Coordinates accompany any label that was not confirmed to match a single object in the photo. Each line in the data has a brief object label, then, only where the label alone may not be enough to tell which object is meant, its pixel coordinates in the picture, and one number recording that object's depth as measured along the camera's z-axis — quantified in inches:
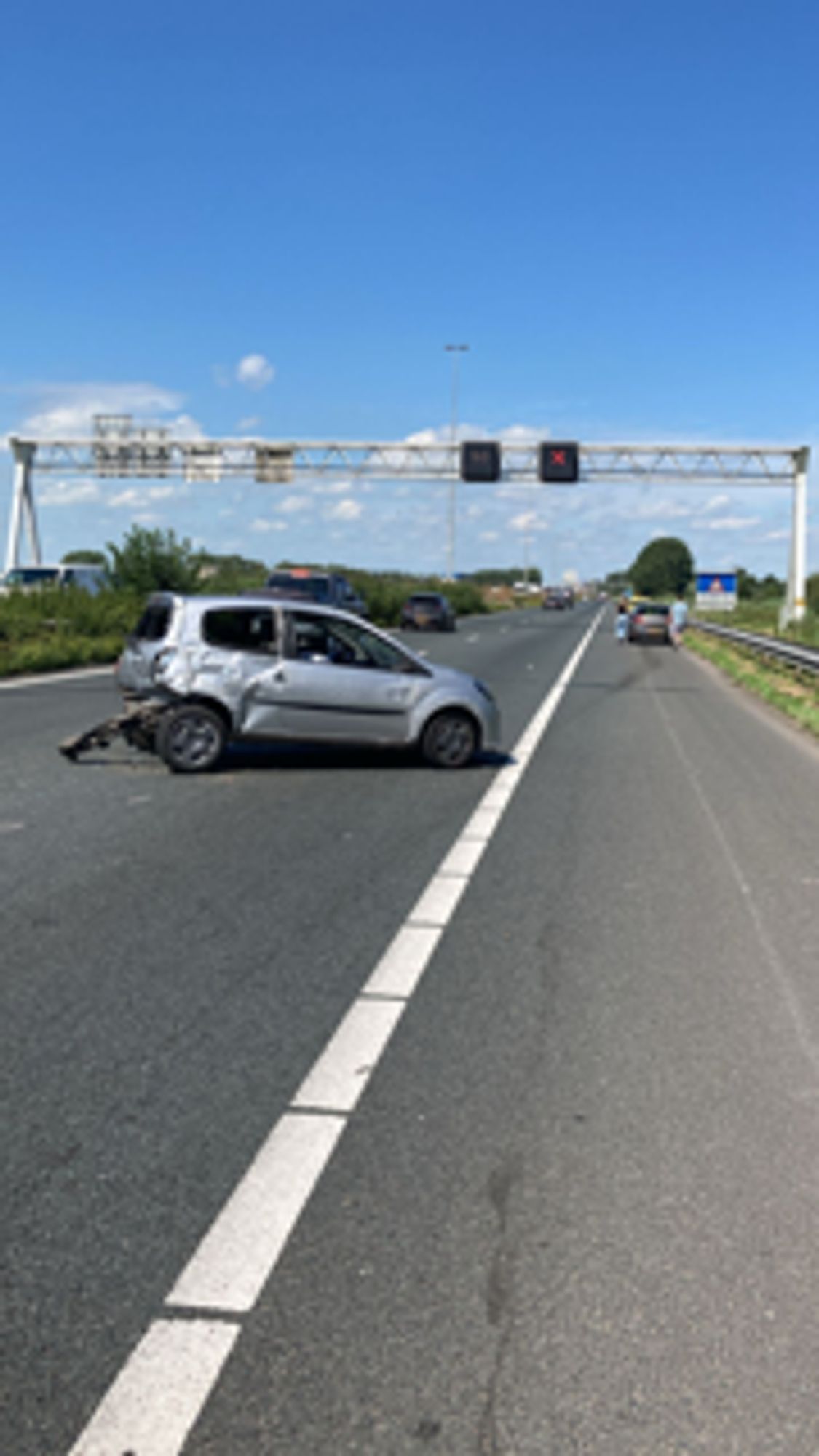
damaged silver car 501.0
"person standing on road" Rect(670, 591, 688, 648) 1807.3
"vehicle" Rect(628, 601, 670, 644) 1875.0
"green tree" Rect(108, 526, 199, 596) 1448.1
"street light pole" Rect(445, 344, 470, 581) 3213.6
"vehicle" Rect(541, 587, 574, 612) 4370.1
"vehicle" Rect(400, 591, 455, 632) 2089.1
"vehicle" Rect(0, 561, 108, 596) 1427.4
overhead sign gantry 2156.7
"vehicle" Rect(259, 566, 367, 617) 1392.7
